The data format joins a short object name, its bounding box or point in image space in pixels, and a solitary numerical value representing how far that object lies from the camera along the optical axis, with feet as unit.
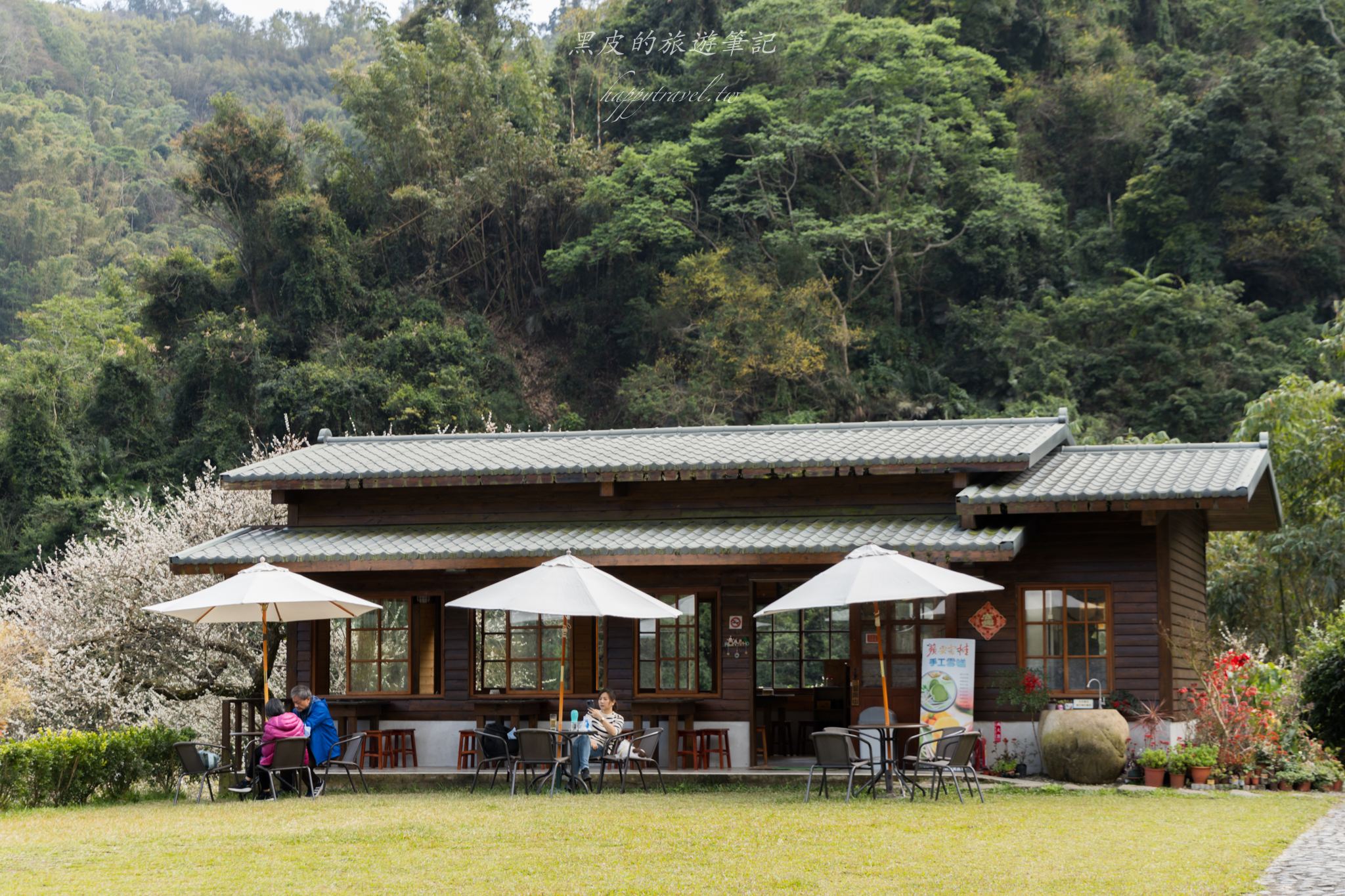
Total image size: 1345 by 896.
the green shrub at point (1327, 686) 52.80
